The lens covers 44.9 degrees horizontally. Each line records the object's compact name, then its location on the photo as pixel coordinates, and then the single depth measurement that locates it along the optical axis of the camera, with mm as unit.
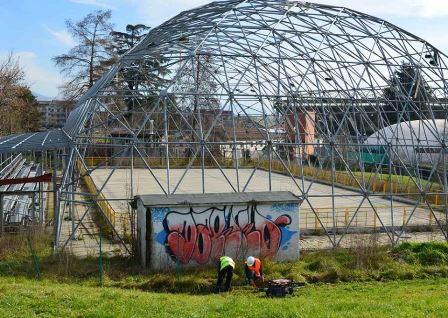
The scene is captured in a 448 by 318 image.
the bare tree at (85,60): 51969
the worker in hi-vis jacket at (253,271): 15263
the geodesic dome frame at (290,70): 21594
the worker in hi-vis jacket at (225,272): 14867
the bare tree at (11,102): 42500
